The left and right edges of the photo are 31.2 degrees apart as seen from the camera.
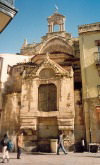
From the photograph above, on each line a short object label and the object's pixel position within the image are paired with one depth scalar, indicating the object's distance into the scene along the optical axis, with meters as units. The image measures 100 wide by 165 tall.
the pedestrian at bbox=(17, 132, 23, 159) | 10.91
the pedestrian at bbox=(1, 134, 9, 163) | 9.60
